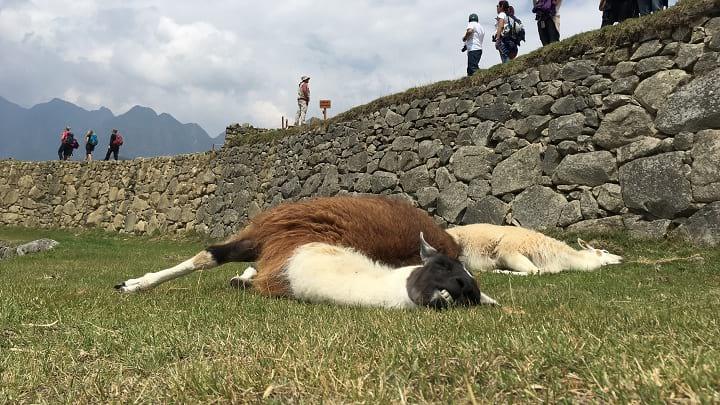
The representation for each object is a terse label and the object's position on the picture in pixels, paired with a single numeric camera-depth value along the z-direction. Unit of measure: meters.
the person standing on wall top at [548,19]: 10.06
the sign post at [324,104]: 15.89
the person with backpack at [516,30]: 11.04
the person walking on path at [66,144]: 23.12
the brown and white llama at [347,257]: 3.31
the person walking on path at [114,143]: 22.18
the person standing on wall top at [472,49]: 11.21
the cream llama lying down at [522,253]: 6.71
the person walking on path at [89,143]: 22.30
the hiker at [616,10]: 9.50
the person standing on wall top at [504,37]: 11.01
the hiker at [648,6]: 8.84
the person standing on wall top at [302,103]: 16.72
